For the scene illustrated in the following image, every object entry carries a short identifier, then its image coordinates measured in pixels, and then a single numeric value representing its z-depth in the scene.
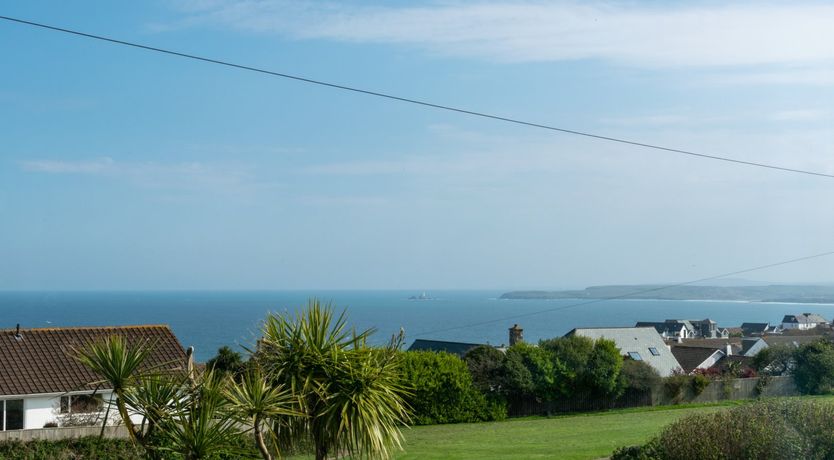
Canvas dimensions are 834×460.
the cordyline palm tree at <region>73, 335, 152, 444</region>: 13.70
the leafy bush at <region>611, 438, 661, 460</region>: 18.14
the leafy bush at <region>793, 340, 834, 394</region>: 47.28
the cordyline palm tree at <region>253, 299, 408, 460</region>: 14.36
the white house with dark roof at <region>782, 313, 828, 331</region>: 160.88
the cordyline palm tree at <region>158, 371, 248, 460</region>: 13.67
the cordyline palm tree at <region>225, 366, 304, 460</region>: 13.52
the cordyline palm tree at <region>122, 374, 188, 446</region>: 13.91
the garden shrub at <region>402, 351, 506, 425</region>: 38.59
